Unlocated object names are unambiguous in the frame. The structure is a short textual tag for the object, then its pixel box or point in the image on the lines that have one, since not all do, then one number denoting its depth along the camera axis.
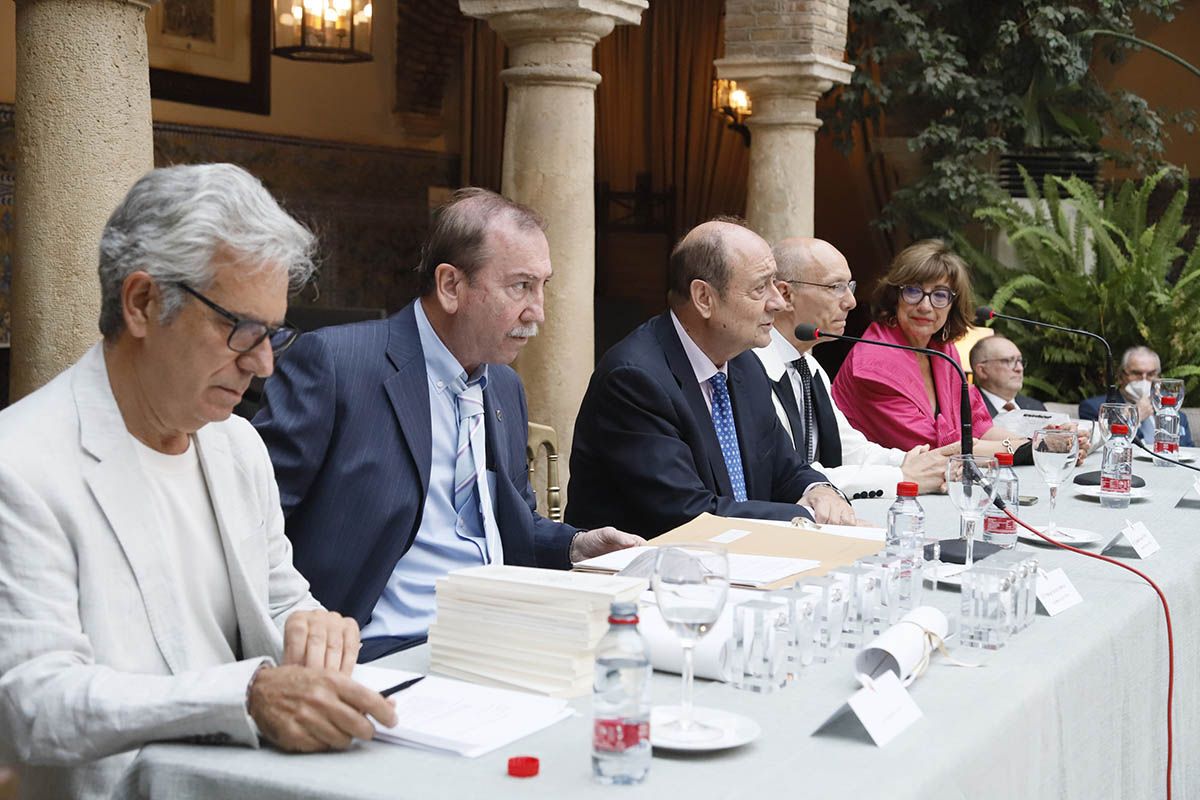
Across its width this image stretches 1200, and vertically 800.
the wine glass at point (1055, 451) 3.16
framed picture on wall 9.00
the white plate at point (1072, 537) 3.17
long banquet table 1.63
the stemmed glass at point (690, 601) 1.74
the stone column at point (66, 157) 3.72
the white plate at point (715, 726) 1.69
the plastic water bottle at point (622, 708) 1.58
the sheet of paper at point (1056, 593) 2.49
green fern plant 8.48
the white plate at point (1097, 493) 3.88
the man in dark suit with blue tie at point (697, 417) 3.54
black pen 1.87
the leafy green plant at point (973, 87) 9.41
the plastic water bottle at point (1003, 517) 3.09
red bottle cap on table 1.62
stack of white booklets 1.96
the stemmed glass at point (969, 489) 2.83
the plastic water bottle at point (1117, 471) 3.73
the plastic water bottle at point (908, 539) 2.40
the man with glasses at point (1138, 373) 6.13
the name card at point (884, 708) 1.77
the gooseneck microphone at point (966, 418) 3.36
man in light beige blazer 1.71
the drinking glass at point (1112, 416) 3.80
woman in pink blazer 5.02
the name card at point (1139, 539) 3.07
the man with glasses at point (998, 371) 6.04
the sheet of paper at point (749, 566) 2.46
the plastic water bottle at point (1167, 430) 4.70
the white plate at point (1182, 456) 4.64
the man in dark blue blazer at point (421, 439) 2.82
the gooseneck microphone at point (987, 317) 4.44
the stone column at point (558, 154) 5.87
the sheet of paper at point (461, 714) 1.72
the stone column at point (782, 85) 8.03
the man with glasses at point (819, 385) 4.21
